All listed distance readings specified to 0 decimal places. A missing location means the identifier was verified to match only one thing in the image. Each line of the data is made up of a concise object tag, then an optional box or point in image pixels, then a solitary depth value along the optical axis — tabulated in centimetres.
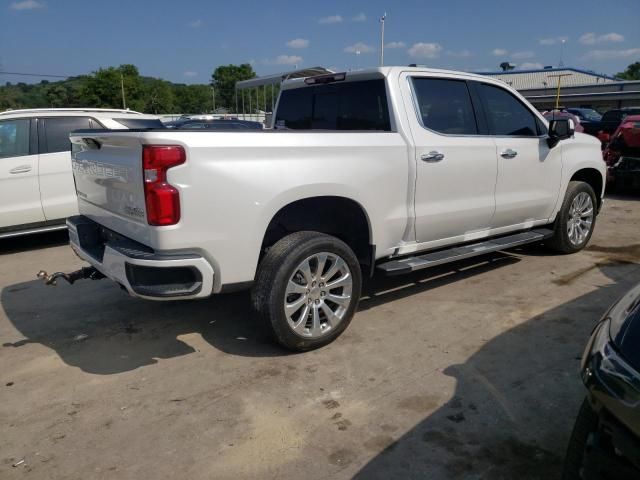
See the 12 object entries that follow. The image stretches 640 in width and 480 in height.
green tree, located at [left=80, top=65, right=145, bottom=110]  8962
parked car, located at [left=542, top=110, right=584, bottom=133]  1638
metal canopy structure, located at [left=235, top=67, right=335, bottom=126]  1413
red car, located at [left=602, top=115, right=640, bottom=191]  1003
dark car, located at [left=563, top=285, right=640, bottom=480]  170
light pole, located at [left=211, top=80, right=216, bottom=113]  11966
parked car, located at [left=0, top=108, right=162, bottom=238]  647
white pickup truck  310
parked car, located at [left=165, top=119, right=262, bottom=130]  1106
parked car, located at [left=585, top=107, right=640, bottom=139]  1678
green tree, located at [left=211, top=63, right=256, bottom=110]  13275
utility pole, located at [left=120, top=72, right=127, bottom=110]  8505
